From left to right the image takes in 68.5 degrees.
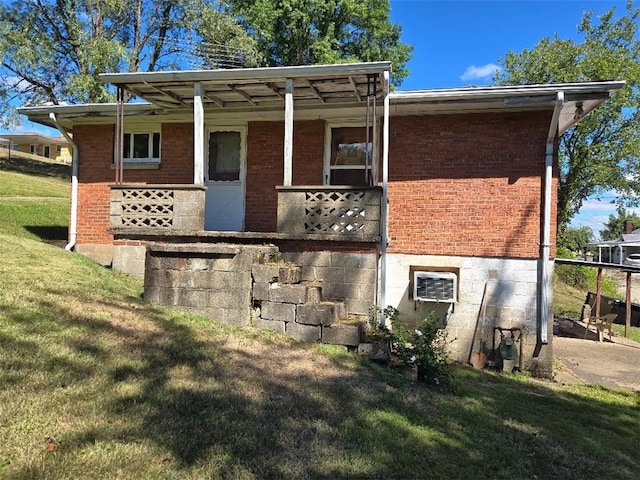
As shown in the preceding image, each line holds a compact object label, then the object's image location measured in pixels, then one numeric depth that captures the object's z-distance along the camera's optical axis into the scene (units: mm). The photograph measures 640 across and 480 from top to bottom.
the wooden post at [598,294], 14728
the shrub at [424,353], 5645
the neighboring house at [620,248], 30312
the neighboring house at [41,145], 49438
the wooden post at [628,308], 14811
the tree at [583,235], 50484
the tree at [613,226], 65188
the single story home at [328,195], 6656
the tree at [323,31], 23172
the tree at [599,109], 22188
